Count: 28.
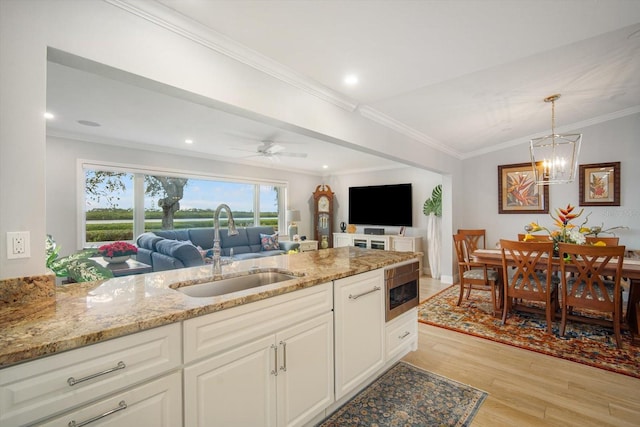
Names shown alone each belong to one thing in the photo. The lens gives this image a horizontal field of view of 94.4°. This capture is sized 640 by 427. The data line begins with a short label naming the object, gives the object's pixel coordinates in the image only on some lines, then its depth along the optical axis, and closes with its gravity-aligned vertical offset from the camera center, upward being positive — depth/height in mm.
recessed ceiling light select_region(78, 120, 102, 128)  3745 +1182
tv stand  6109 -630
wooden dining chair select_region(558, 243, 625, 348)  2766 -724
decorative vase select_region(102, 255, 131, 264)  3637 -549
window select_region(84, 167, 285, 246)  4668 +220
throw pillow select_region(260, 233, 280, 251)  6289 -619
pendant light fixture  4627 +1003
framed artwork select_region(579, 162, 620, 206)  4429 +425
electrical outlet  1192 -122
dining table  2836 -796
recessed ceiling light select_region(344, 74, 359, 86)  2465 +1136
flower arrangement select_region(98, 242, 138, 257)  3591 -434
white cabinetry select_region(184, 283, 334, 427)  1215 -713
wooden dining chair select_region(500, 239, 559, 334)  3113 -692
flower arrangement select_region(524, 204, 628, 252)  3211 -247
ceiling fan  4645 +1029
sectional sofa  4055 -554
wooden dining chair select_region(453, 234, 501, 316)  3702 -811
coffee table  3553 -656
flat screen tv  6453 +183
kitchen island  917 -487
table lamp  7113 -147
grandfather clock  7520 -43
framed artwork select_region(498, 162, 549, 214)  5020 +370
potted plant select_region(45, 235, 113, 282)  1673 -295
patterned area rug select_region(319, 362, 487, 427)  1883 -1321
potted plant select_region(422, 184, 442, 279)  5816 -384
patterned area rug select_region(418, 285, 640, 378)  2639 -1299
